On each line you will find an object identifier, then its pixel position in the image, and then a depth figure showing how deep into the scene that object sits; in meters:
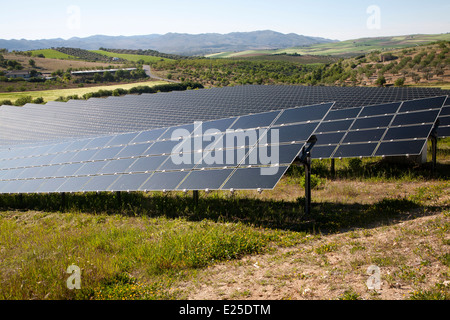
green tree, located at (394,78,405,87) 80.25
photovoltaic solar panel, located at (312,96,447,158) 17.75
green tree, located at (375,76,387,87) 85.62
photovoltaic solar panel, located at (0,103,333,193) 12.80
